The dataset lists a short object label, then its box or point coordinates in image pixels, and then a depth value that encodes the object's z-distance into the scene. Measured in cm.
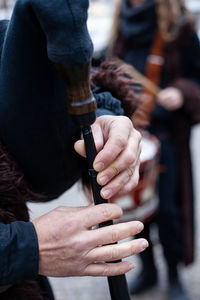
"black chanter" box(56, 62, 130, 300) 62
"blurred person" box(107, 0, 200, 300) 191
